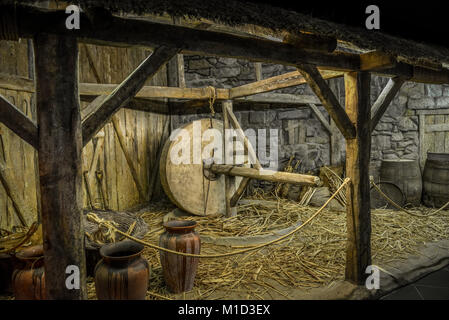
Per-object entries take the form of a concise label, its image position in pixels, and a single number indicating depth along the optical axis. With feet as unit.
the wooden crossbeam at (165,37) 5.87
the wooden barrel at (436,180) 19.43
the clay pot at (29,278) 7.72
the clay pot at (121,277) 7.50
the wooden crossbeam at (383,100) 10.61
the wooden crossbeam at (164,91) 13.39
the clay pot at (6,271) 9.23
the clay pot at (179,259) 9.40
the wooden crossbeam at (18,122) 5.81
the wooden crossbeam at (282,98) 17.78
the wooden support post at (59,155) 5.97
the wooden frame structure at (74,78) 5.95
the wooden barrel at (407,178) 19.97
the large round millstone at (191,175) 16.42
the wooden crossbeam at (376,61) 8.98
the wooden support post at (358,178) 10.07
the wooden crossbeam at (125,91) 6.50
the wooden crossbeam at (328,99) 9.17
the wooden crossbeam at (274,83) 11.71
